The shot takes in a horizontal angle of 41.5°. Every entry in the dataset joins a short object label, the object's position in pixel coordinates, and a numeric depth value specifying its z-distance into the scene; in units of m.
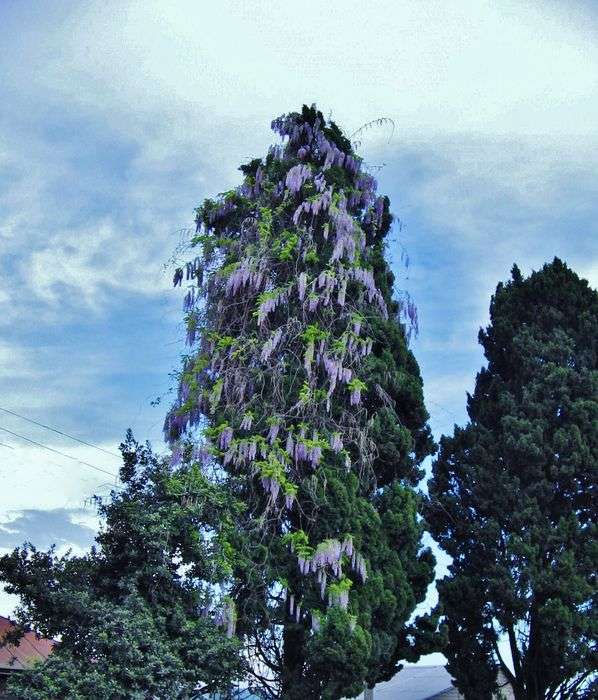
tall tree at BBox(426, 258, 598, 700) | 14.45
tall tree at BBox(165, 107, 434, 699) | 11.55
